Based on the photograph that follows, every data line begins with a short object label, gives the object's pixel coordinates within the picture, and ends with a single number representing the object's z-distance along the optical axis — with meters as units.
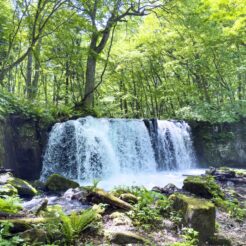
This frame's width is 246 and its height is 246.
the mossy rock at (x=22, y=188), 6.48
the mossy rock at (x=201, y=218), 4.17
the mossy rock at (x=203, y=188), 6.80
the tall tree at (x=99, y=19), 9.04
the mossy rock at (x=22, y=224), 3.44
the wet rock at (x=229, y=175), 9.59
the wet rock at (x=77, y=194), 5.74
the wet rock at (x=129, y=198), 5.32
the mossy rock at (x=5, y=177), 6.17
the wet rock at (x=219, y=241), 4.09
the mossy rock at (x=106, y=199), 4.96
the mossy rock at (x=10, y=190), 5.28
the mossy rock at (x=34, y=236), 3.28
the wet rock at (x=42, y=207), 4.30
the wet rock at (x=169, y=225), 4.46
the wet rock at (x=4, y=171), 7.59
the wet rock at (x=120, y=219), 4.34
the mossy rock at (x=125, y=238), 3.71
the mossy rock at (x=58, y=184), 7.49
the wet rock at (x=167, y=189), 7.19
